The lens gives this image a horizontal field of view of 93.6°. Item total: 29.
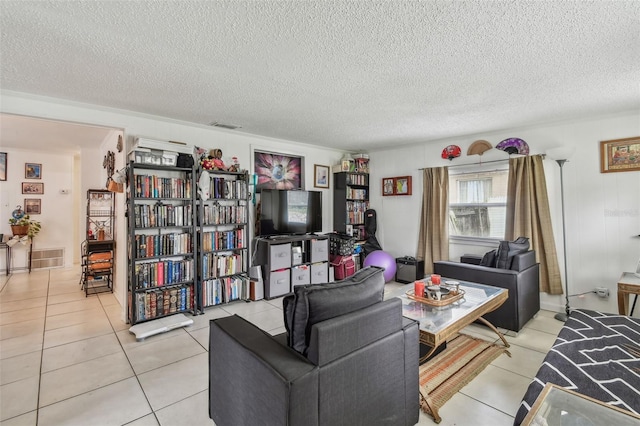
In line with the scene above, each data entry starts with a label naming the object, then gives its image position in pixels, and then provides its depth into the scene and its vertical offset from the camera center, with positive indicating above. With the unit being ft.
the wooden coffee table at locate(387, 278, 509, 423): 6.13 -2.38
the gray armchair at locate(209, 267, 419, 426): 3.91 -2.18
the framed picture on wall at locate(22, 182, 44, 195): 19.14 +1.88
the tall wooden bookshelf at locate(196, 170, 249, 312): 12.09 -1.05
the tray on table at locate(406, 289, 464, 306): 7.56 -2.25
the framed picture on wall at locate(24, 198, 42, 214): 19.21 +0.76
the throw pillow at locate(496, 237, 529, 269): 10.00 -1.35
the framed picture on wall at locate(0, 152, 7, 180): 18.29 +3.15
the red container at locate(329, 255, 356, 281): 15.99 -2.79
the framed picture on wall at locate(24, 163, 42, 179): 19.17 +2.98
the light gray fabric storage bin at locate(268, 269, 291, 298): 13.47 -3.13
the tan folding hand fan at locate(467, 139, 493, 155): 13.92 +3.05
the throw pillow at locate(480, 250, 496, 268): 10.62 -1.71
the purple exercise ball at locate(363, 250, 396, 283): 15.61 -2.53
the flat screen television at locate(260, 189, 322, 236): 14.21 +0.11
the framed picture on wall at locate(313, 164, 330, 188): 17.37 +2.24
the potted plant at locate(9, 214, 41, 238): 18.06 -0.55
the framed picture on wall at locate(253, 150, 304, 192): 15.07 +2.32
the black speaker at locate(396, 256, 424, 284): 15.61 -2.97
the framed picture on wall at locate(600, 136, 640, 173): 10.62 +2.02
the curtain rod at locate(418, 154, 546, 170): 12.40 +2.32
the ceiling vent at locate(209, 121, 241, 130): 12.44 +3.81
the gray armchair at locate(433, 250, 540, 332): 9.50 -2.27
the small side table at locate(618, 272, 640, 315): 8.87 -2.36
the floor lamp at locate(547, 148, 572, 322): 10.95 -0.78
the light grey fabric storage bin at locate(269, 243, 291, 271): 13.33 -1.90
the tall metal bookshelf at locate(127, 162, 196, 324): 10.66 -0.96
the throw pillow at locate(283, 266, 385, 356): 4.44 -1.40
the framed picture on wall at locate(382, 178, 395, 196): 17.51 +1.58
